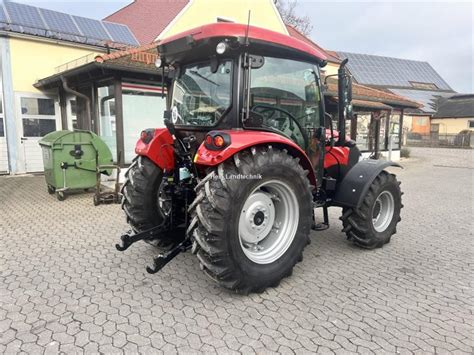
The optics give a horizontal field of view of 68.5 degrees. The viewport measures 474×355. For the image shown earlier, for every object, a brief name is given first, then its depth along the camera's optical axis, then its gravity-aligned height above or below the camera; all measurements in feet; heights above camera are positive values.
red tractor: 9.74 -1.22
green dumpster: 23.18 -2.29
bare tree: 91.27 +28.53
